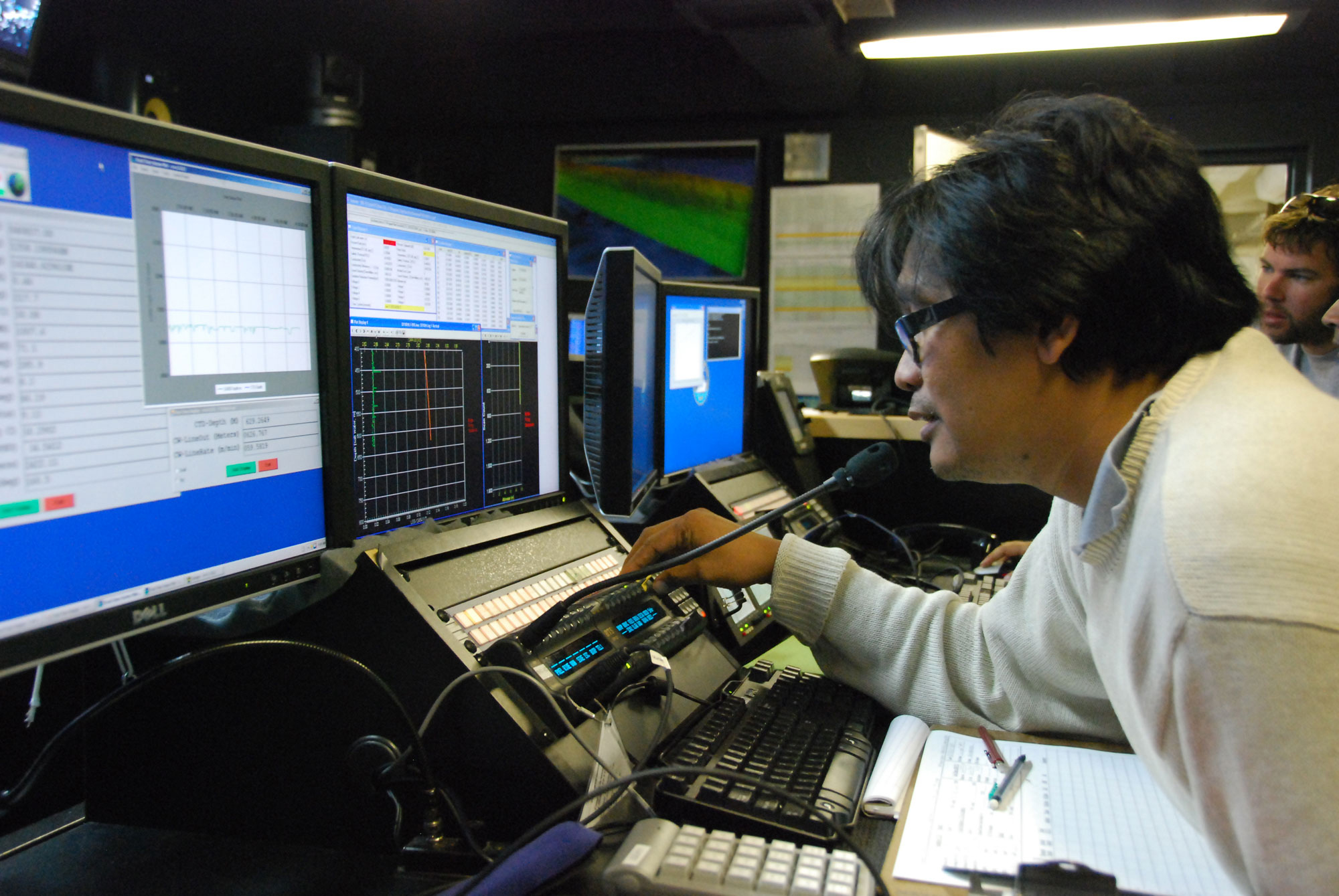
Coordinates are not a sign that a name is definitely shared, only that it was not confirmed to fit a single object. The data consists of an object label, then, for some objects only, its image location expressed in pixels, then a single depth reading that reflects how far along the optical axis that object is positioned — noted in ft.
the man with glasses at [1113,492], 1.88
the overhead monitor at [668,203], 13.83
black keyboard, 2.51
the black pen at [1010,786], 2.64
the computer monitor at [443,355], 2.84
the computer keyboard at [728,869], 2.08
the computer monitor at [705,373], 5.33
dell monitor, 1.92
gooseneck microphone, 2.89
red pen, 2.89
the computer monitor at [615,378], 3.92
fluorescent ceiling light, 9.64
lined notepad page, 2.31
